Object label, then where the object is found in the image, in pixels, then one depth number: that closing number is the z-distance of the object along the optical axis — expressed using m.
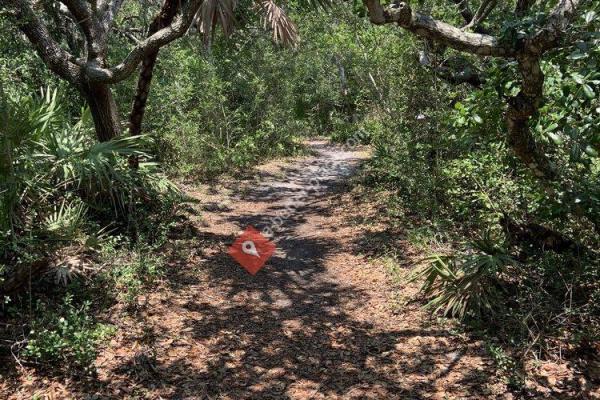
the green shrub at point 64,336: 3.81
